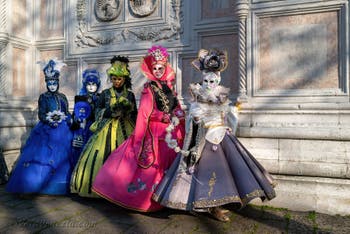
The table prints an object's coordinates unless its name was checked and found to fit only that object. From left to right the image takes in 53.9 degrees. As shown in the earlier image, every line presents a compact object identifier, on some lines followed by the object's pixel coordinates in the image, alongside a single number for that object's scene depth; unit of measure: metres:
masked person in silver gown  3.54
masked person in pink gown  4.13
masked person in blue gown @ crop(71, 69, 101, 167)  5.38
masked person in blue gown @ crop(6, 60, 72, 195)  4.98
